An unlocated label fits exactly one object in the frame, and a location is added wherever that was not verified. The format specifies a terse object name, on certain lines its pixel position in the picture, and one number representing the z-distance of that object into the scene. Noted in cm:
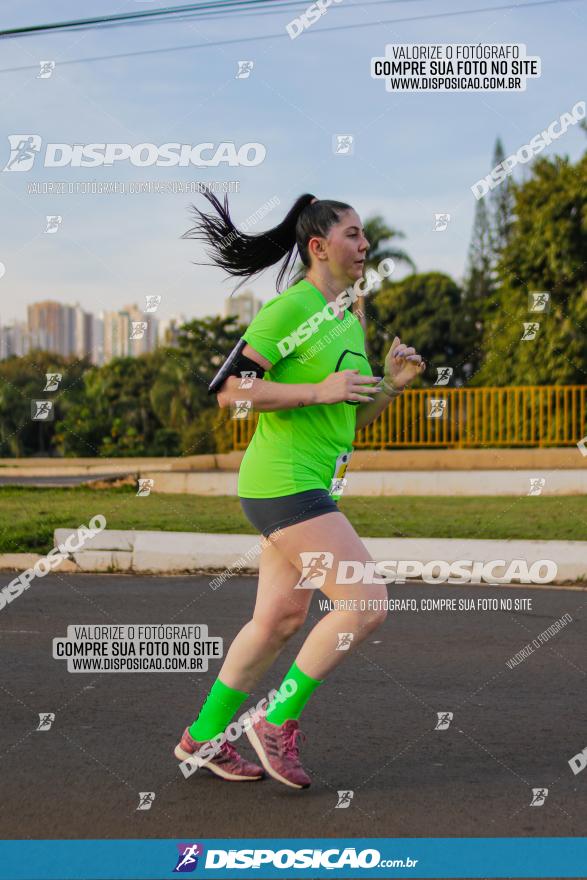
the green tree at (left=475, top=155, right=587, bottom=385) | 2316
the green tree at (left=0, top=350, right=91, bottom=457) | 3109
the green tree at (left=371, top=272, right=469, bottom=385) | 3981
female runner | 409
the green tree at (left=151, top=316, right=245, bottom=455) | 3359
